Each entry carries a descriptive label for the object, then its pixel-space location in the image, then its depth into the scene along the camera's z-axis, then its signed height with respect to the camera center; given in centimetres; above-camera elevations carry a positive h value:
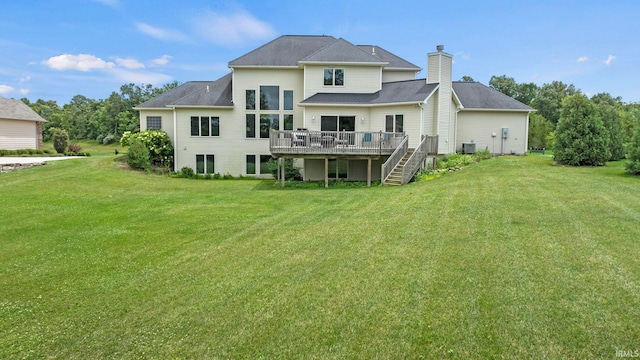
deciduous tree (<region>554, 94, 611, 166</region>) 1739 +78
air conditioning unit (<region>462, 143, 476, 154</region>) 2372 +26
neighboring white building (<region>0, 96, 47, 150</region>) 2957 +192
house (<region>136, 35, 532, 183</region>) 2091 +249
